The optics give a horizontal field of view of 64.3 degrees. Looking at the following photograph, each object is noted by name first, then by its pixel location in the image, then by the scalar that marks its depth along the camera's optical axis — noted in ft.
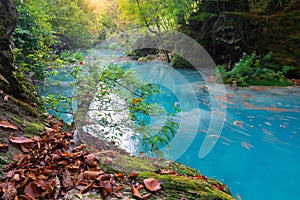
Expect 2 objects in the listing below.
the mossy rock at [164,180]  3.86
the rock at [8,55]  6.12
